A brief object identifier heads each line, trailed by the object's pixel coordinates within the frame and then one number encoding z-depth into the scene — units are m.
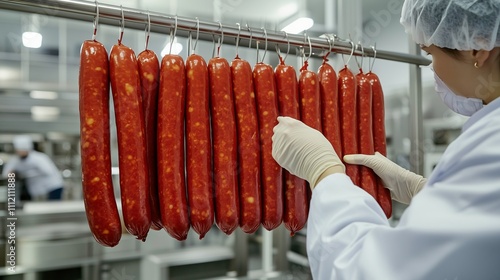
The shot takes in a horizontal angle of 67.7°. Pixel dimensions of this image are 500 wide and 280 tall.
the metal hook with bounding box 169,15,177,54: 1.10
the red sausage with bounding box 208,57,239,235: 1.10
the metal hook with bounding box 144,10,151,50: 1.07
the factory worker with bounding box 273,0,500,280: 0.73
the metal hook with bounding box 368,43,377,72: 1.43
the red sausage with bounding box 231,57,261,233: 1.14
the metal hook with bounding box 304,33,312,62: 1.29
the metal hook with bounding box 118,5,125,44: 1.05
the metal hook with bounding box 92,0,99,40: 1.02
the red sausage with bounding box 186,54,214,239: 1.06
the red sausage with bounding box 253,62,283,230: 1.17
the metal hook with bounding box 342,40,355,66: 1.39
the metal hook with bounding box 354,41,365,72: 1.41
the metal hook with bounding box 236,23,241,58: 1.20
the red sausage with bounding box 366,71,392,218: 1.36
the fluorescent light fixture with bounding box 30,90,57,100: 4.99
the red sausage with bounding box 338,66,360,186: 1.30
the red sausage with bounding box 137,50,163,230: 1.08
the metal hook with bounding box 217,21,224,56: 1.17
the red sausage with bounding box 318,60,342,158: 1.28
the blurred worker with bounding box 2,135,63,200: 4.73
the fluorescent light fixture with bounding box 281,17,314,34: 2.64
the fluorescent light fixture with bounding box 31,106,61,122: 5.17
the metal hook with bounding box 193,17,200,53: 1.14
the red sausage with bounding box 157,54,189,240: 1.03
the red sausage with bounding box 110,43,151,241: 1.00
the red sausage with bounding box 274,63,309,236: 1.21
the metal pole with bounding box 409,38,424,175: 1.70
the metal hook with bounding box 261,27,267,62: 1.24
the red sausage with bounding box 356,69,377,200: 1.31
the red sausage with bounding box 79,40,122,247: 0.98
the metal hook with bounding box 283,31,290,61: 1.26
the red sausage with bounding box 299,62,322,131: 1.25
